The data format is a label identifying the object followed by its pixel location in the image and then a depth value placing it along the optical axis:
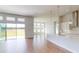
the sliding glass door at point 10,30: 2.94
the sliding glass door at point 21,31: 3.26
